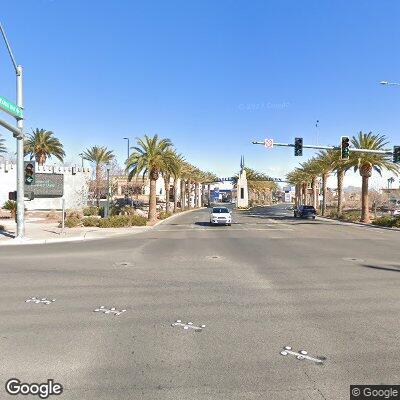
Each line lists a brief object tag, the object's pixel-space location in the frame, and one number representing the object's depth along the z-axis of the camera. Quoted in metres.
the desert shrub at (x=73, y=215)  33.02
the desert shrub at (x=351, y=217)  38.04
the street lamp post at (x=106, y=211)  32.28
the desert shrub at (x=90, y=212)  40.69
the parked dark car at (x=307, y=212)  43.34
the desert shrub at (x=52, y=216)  36.24
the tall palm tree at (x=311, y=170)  53.26
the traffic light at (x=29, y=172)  20.05
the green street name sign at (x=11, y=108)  16.72
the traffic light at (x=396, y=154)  23.27
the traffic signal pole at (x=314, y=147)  23.53
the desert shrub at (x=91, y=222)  27.14
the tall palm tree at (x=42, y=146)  53.19
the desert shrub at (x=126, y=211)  37.97
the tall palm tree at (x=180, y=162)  53.38
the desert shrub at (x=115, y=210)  37.84
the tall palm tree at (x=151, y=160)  34.09
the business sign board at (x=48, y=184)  43.66
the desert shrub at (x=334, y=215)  41.99
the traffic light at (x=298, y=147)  23.58
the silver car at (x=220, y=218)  30.38
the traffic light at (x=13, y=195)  20.66
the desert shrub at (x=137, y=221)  29.23
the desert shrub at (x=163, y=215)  39.80
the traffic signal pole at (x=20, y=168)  19.05
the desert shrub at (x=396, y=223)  29.53
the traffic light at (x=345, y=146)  22.94
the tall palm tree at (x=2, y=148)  46.42
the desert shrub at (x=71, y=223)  26.55
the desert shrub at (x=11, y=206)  33.81
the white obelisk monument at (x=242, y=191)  81.94
